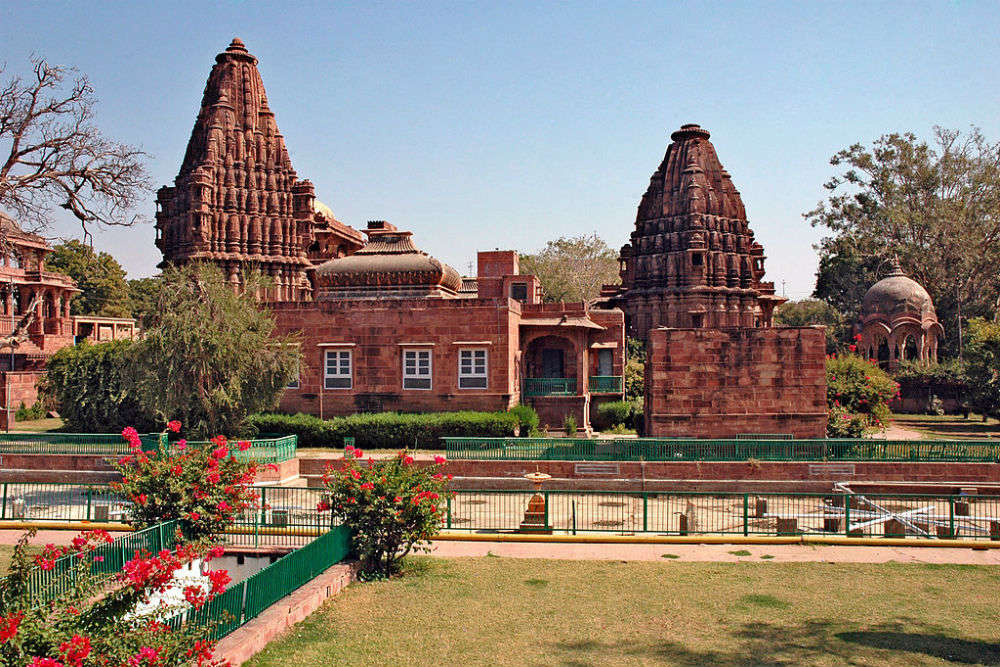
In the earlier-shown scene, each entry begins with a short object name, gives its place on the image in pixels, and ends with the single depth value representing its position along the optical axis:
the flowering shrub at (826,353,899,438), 29.67
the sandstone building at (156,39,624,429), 28.27
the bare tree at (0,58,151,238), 19.42
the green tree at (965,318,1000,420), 36.44
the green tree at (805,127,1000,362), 56.31
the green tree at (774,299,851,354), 64.12
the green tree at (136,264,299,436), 23.72
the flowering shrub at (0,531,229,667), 6.89
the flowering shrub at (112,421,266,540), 14.02
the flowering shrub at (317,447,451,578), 13.89
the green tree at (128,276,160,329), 24.55
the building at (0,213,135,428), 47.09
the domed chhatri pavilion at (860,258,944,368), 49.56
